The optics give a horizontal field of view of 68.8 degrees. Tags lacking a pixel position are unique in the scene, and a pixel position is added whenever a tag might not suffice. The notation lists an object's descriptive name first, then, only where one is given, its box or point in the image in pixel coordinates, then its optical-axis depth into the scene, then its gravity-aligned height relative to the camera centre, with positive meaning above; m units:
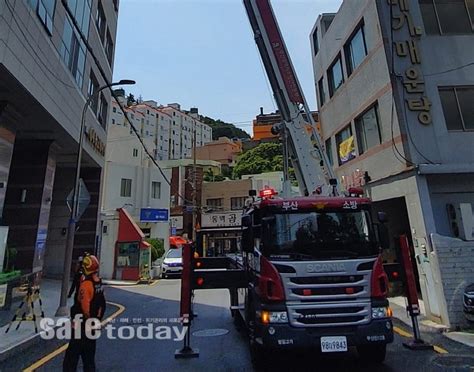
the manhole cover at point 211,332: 8.03 -1.61
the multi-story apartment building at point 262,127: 84.81 +32.97
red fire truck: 5.09 -0.26
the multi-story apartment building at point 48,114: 9.56 +5.36
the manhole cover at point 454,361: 5.61 -1.73
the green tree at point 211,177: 61.88 +15.54
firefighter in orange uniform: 4.88 -0.62
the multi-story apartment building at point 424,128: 8.69 +3.71
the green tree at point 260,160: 63.91 +19.25
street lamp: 10.55 +0.78
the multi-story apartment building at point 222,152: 83.75 +26.67
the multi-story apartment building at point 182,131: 100.50 +40.02
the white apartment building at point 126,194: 23.56 +6.62
